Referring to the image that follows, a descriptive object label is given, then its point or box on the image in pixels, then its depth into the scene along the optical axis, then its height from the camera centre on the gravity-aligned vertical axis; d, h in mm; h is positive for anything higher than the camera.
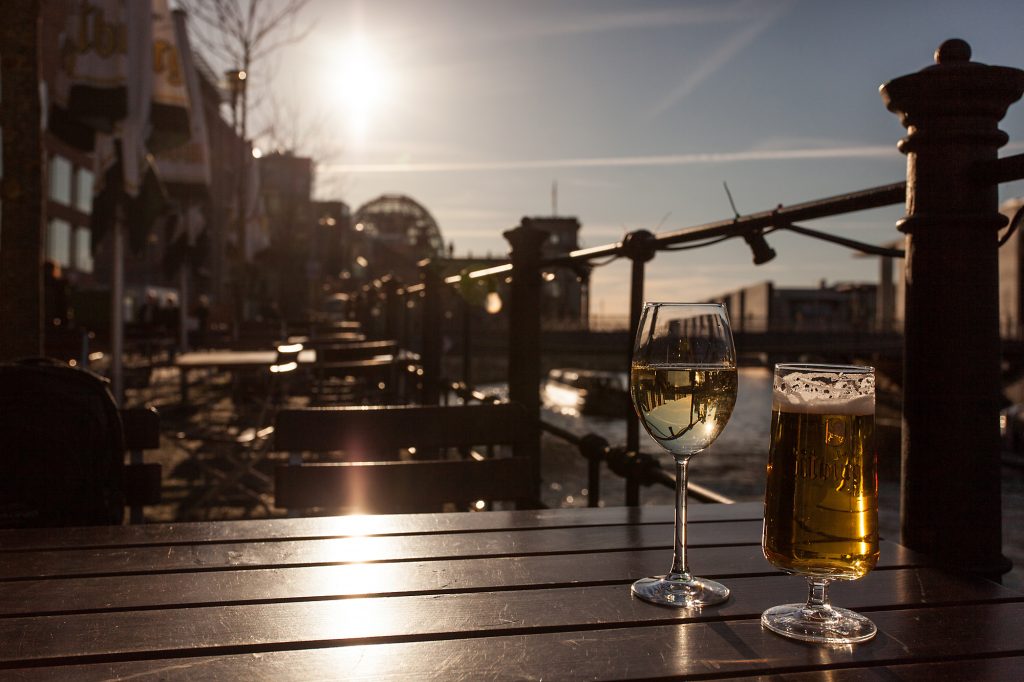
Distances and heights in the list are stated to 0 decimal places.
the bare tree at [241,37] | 15000 +5204
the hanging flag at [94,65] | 4699 +1464
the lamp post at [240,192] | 14852 +2610
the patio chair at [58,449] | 1811 -255
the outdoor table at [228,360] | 5402 -184
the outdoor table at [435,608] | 782 -297
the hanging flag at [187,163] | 8047 +1599
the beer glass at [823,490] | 891 -159
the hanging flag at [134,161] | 4812 +1045
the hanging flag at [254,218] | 12648 +1821
